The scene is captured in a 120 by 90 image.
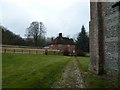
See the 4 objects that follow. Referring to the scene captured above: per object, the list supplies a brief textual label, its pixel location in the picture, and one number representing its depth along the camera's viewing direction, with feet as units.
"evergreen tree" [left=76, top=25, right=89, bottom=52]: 85.93
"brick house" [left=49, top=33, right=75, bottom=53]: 107.91
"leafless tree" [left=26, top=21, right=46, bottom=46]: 93.23
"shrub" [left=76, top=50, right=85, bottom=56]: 78.64
